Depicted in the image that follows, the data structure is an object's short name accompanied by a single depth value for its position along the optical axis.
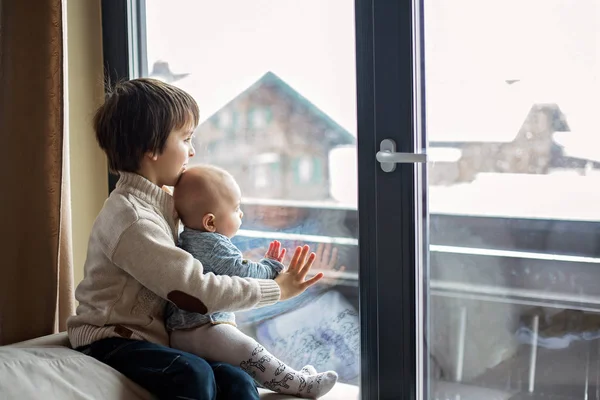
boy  1.66
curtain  2.00
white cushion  1.55
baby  1.75
